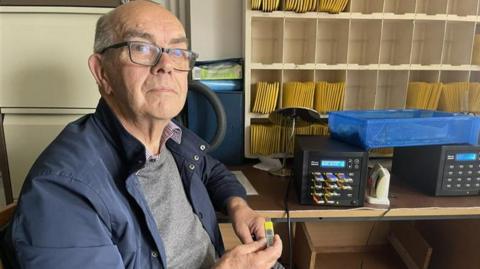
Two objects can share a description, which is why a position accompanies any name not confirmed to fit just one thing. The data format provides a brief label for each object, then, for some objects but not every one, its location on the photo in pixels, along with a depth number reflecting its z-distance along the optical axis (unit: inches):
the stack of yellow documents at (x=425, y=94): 67.2
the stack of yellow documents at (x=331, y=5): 61.2
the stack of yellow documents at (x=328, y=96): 66.1
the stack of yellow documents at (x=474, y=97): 67.1
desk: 48.8
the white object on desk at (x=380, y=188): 49.8
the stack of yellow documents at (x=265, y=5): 60.3
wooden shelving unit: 64.3
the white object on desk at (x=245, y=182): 54.8
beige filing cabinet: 48.2
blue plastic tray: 51.3
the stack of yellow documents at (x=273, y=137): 66.8
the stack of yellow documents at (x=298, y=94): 65.4
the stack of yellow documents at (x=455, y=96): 67.2
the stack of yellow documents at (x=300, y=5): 60.7
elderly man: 27.0
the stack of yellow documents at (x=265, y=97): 65.0
